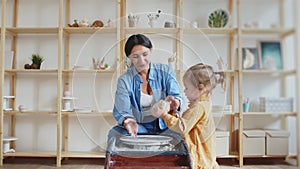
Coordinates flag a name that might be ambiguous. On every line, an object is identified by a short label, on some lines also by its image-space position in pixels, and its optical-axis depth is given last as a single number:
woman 1.51
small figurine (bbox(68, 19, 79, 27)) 3.12
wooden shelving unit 3.00
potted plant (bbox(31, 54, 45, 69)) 3.14
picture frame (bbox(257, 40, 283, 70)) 1.78
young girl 1.51
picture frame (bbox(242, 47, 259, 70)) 2.87
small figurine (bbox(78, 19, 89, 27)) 3.11
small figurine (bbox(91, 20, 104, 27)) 3.12
